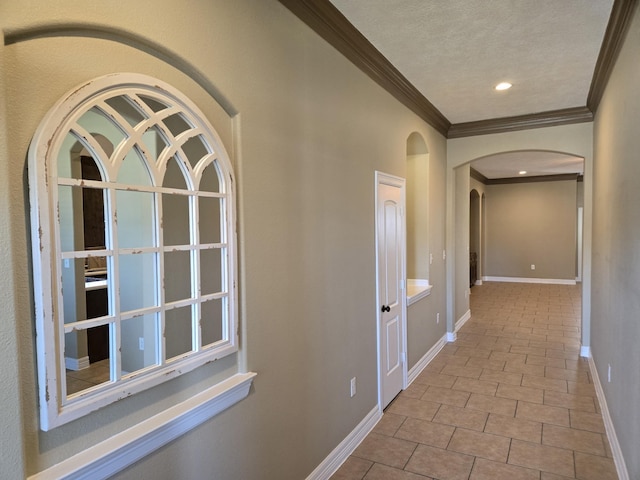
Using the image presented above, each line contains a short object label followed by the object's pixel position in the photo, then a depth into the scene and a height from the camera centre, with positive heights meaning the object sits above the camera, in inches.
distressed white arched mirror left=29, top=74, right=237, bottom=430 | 43.1 -1.3
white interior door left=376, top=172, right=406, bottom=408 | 127.2 -18.7
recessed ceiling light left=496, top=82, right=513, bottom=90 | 143.5 +50.6
